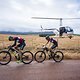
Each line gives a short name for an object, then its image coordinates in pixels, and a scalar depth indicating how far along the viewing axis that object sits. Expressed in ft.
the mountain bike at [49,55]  18.37
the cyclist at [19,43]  17.40
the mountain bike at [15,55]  16.96
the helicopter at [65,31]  63.57
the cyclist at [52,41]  18.93
